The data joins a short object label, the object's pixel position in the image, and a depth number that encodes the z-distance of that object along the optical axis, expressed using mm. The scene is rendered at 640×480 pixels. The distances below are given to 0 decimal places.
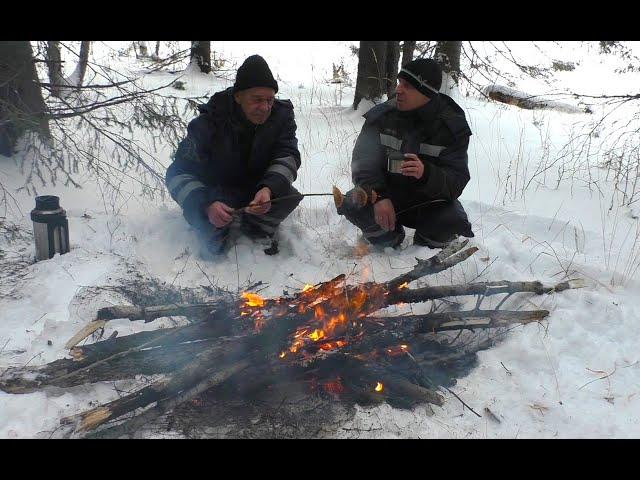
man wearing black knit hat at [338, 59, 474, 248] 3988
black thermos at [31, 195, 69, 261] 3746
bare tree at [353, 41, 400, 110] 8266
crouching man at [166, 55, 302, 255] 3930
